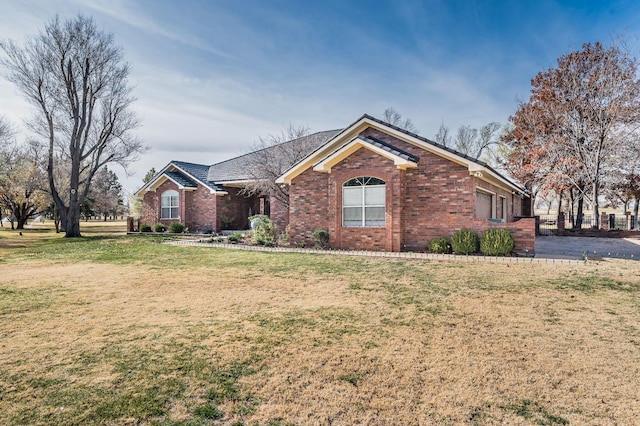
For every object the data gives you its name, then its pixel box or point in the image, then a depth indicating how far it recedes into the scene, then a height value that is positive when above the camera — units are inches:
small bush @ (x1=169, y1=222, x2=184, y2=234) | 917.2 -25.3
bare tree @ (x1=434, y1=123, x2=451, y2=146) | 1520.7 +369.9
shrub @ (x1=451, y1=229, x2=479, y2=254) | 464.1 -34.0
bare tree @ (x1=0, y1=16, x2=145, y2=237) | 862.5 +346.9
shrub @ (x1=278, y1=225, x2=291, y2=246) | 626.8 -40.6
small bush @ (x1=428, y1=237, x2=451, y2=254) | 483.8 -40.0
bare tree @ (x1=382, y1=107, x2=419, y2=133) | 1296.8 +376.3
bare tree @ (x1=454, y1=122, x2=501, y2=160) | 1491.1 +353.1
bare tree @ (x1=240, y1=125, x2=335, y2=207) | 762.2 +147.1
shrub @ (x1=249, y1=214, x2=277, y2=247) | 623.3 -28.3
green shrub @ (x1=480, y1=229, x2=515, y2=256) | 447.5 -34.3
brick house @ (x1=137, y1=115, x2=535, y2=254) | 485.1 +41.3
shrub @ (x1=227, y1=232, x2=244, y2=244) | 666.0 -39.6
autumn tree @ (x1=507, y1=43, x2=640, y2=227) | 749.3 +241.5
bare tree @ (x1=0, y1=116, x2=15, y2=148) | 938.5 +248.3
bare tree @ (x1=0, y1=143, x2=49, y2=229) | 1035.7 +133.9
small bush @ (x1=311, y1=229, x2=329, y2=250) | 559.8 -33.3
